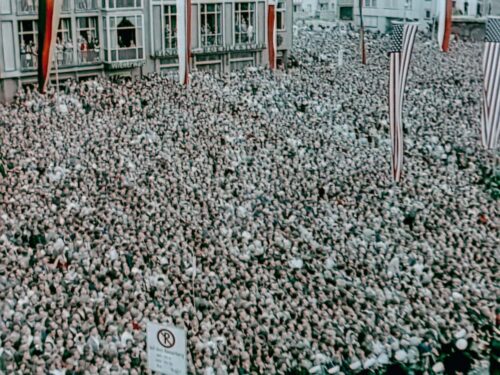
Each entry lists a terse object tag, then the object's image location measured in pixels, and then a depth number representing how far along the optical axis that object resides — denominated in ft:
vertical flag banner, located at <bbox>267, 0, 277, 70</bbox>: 97.19
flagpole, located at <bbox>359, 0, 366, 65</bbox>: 128.66
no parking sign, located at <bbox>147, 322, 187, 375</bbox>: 36.99
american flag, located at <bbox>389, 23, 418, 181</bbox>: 54.39
